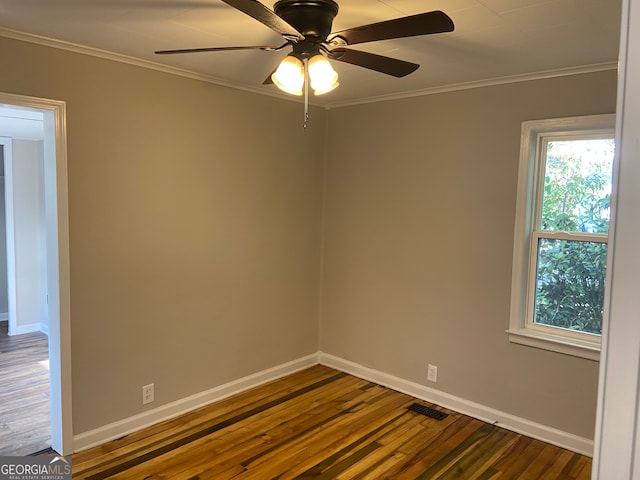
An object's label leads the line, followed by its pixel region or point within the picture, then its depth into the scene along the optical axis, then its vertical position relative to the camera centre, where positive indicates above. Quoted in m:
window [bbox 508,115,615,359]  3.05 -0.15
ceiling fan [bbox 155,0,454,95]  1.68 +0.65
